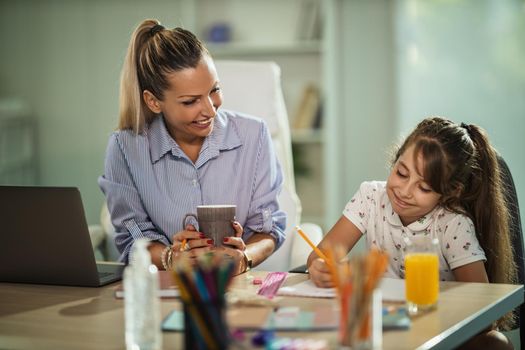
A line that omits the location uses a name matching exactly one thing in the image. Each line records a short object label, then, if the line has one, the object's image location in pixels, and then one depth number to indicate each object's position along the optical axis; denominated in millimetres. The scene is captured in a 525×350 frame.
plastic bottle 1651
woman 2668
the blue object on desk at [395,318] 1821
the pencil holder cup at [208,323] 1451
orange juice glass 1953
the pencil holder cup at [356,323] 1477
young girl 2400
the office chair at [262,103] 3251
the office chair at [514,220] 2556
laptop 2208
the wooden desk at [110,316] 1790
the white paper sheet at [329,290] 2049
